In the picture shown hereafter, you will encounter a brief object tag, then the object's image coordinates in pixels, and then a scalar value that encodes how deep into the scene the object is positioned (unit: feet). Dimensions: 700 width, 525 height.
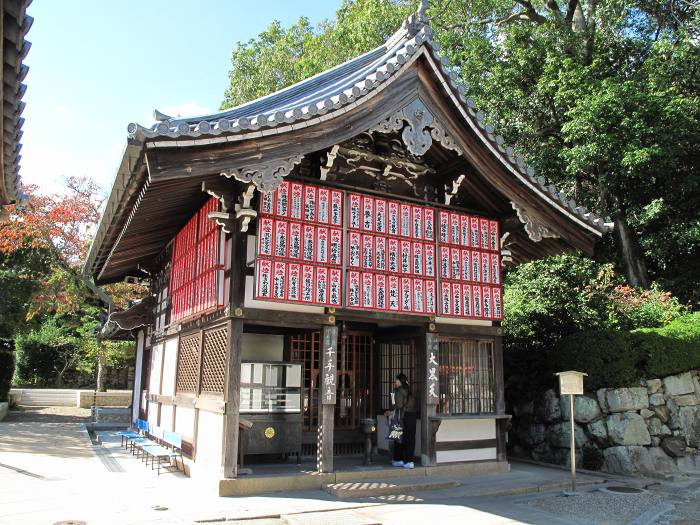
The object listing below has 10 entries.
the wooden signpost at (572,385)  34.58
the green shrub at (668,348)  43.73
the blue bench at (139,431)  46.73
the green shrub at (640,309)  55.83
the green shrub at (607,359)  42.98
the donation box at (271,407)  34.94
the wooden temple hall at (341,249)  30.53
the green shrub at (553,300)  52.03
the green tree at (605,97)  68.03
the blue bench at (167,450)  36.47
